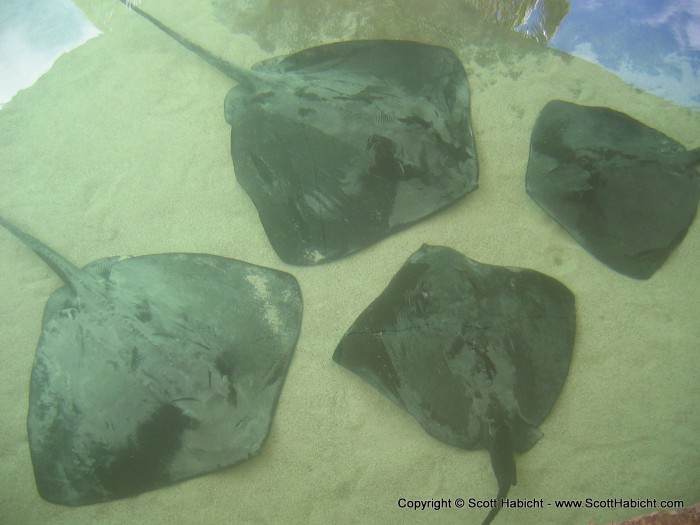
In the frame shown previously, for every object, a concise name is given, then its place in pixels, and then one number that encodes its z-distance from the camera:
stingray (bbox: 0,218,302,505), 2.40
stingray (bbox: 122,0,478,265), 2.97
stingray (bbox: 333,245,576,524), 2.38
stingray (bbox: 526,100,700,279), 2.89
